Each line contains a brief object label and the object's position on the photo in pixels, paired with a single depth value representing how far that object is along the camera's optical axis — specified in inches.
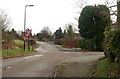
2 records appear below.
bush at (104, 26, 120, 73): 235.4
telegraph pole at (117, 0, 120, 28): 283.0
